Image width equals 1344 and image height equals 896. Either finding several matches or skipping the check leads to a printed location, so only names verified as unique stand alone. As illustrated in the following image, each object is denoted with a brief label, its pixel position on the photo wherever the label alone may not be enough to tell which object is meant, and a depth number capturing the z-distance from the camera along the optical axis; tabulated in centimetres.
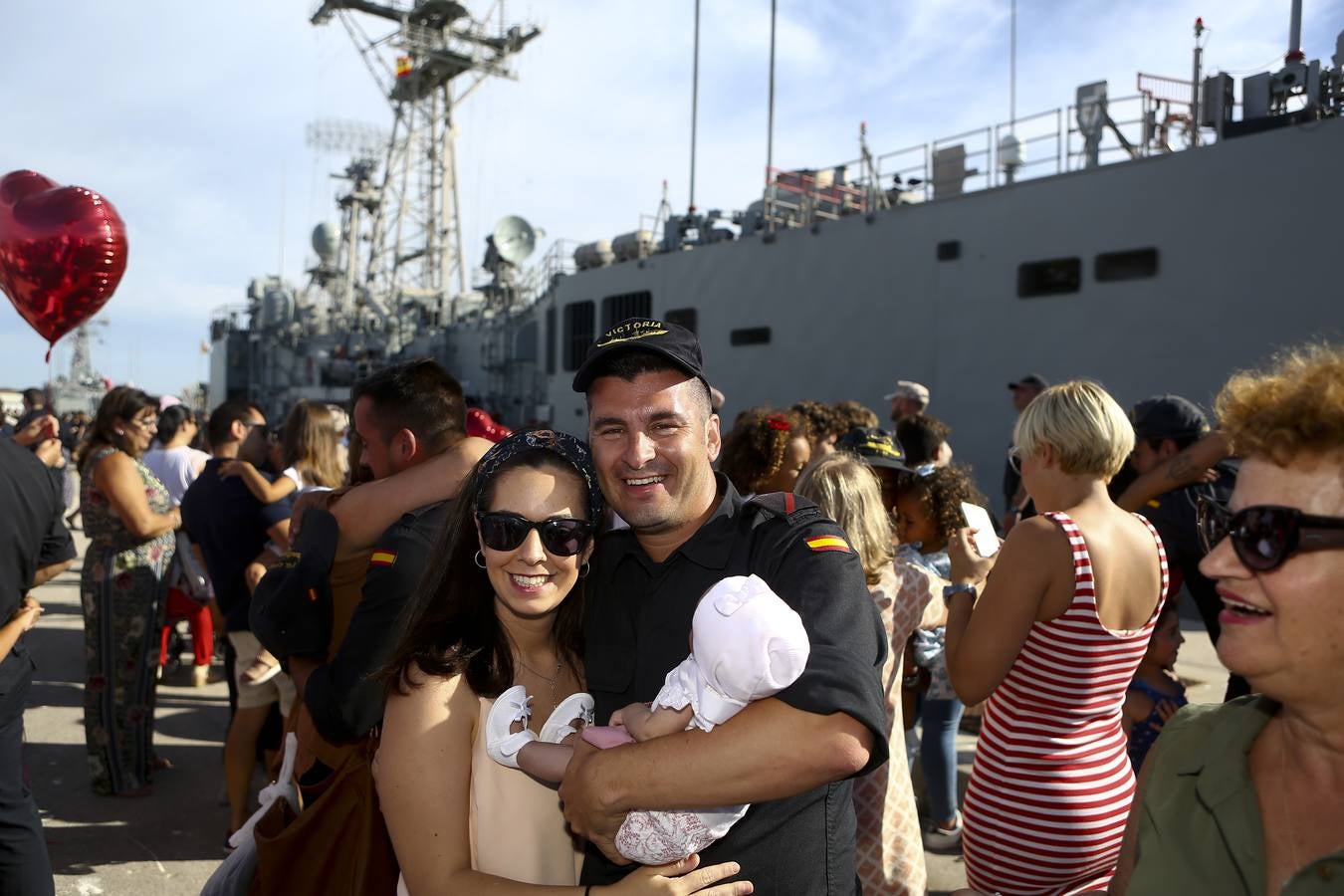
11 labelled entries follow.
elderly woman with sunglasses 130
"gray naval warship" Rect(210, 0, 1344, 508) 1116
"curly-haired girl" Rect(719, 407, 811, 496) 451
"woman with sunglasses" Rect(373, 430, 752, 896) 173
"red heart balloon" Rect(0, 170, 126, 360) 394
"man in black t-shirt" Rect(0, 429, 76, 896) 274
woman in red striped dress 242
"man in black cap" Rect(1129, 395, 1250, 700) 415
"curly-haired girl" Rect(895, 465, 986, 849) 414
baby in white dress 145
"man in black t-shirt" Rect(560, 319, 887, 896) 151
